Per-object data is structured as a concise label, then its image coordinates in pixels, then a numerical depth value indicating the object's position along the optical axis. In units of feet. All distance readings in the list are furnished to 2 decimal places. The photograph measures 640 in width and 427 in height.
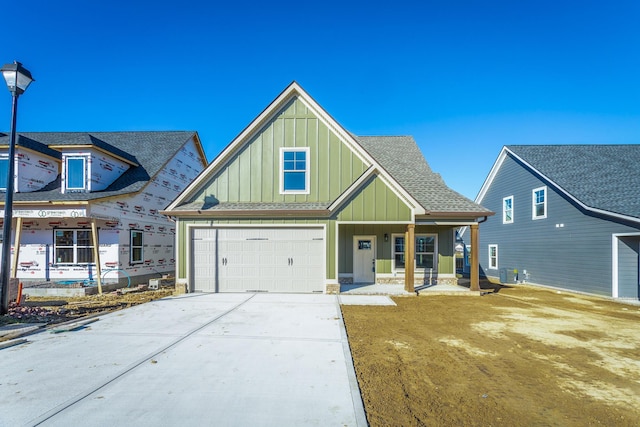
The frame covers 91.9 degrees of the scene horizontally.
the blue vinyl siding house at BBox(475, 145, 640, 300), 39.70
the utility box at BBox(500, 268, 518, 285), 56.75
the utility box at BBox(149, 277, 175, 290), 44.42
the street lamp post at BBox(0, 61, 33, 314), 24.92
